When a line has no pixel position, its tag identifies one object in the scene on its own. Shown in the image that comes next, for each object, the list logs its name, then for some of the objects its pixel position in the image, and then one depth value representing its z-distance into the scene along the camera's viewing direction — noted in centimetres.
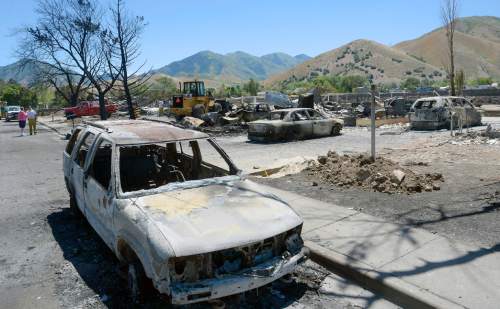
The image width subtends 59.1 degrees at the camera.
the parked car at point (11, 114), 4616
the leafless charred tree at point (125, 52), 2078
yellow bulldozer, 2802
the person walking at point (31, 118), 2589
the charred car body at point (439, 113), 1881
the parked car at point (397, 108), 2670
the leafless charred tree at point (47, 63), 3844
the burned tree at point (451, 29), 2600
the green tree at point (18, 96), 6975
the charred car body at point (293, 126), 1709
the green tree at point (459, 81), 3064
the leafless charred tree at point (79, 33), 3603
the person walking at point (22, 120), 2608
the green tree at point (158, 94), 5968
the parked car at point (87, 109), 3867
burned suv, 358
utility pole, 940
